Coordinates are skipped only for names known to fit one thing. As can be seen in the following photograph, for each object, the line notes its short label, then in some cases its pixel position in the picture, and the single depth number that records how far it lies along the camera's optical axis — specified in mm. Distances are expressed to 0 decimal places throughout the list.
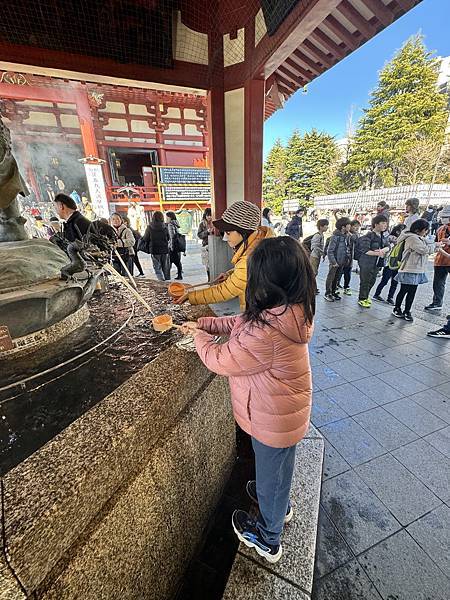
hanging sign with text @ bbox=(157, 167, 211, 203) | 14461
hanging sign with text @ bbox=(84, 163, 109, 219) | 13008
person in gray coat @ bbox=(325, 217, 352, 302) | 5620
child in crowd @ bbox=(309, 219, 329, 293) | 6035
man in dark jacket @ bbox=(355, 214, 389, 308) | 5352
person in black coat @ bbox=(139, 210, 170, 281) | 6195
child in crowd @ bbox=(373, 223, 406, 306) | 5738
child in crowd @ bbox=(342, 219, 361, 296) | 6077
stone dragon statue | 1827
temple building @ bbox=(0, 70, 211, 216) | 12148
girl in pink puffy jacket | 1086
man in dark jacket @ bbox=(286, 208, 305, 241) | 7922
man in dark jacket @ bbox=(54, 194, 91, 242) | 3582
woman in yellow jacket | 1806
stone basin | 817
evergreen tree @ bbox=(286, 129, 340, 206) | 28703
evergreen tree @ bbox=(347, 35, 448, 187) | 21172
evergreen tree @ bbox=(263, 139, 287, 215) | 30344
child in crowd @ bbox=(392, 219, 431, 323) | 4488
